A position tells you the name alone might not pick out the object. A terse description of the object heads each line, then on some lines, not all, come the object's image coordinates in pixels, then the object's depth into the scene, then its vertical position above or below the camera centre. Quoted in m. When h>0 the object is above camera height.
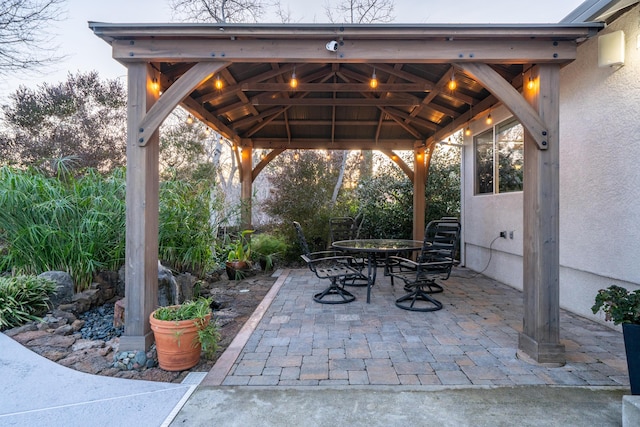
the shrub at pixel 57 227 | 3.61 -0.13
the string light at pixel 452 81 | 3.74 +1.43
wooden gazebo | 2.78 +1.17
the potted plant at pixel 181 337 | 2.61 -0.92
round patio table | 4.35 -0.43
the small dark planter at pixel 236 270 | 6.22 -0.98
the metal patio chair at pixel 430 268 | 4.05 -0.63
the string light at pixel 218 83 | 3.87 +1.45
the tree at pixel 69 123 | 7.69 +2.11
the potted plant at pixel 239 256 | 6.25 -0.79
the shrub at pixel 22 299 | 3.09 -0.76
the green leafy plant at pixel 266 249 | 7.05 -0.71
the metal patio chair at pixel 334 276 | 4.41 -0.77
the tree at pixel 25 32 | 7.40 +3.92
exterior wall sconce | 3.23 +1.53
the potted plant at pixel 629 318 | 2.12 -0.65
